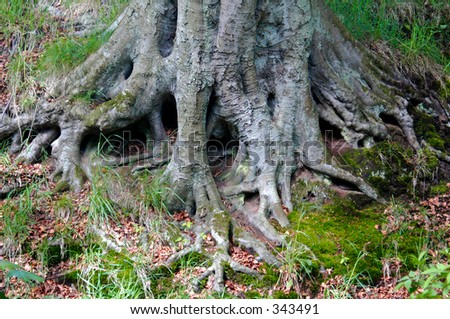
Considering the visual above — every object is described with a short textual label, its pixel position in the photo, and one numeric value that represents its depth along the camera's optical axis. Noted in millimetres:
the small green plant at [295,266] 4902
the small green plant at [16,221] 5332
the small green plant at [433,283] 3258
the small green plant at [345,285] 4848
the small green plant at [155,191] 5574
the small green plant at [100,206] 5461
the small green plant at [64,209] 5645
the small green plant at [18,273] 2951
